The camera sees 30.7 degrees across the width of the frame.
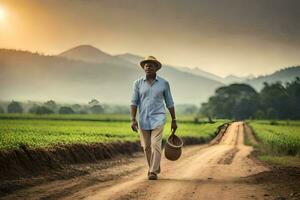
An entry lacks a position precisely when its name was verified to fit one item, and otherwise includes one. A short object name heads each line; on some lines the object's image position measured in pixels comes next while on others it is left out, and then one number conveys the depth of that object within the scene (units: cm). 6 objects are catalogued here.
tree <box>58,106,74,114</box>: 7088
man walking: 1244
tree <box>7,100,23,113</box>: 6694
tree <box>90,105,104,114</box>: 7736
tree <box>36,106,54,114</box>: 6478
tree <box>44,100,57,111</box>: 6750
